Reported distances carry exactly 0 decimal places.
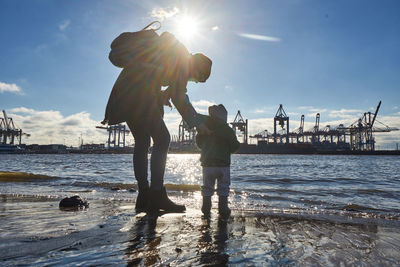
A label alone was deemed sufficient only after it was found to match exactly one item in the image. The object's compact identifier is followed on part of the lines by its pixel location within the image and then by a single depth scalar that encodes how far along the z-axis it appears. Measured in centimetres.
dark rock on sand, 263
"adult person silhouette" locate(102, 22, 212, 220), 218
